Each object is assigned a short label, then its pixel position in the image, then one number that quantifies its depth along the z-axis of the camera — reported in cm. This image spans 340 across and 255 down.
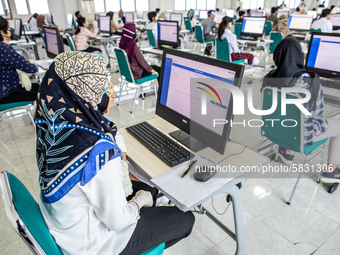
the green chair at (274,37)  498
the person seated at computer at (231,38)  433
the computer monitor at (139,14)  1185
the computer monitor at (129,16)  953
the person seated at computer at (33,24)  750
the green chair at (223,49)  390
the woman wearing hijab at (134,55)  338
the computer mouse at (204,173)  100
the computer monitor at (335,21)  605
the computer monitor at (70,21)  916
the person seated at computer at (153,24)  546
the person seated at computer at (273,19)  777
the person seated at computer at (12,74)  241
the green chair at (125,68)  314
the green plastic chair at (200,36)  654
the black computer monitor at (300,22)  604
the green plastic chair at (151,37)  535
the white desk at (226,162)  108
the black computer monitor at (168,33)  416
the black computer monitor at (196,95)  102
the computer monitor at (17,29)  566
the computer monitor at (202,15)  1130
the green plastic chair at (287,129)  158
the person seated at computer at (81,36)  480
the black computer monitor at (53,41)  320
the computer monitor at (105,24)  646
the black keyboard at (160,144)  115
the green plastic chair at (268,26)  746
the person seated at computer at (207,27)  691
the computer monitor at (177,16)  770
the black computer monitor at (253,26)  547
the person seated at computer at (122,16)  939
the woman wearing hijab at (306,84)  159
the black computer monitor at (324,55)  223
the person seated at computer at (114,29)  755
